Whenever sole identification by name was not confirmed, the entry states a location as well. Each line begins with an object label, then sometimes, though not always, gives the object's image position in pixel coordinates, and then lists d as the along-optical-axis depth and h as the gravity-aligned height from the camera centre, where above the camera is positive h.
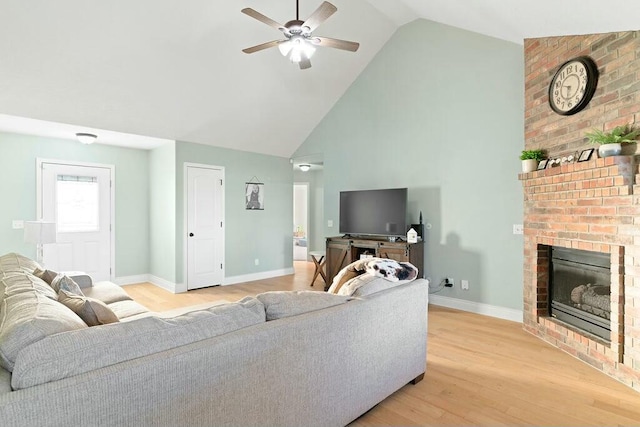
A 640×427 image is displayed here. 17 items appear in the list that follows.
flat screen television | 4.77 -0.03
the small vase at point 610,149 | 2.63 +0.48
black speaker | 4.74 -0.26
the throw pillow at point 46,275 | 2.44 -0.47
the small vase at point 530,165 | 3.54 +0.48
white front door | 5.18 -0.07
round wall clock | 2.99 +1.16
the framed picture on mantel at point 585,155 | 2.92 +0.48
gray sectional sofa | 1.08 -0.59
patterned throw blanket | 2.37 -0.44
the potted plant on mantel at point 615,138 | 2.62 +0.56
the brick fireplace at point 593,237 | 2.57 -0.24
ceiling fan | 2.75 +1.54
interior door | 5.55 -0.28
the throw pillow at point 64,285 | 2.16 -0.49
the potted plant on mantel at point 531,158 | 3.53 +0.54
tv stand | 4.55 -0.59
